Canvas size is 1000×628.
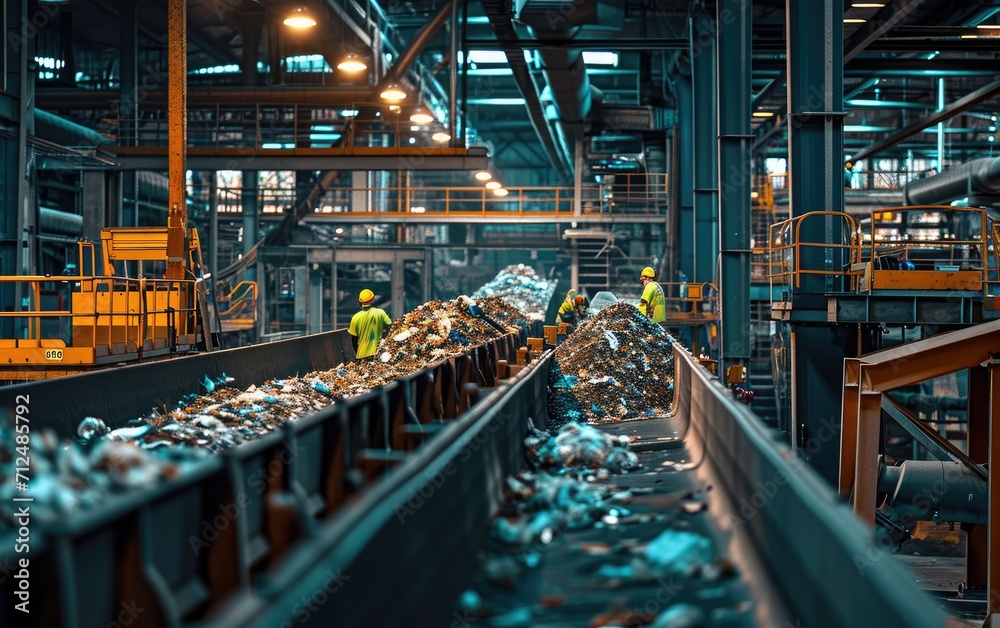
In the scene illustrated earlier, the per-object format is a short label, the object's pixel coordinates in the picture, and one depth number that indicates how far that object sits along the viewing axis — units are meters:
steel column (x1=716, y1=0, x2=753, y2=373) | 14.78
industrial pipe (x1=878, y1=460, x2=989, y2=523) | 9.41
